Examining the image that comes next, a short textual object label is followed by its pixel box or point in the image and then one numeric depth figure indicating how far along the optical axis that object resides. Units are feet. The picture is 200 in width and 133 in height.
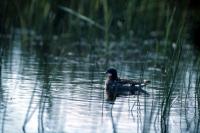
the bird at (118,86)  64.17
